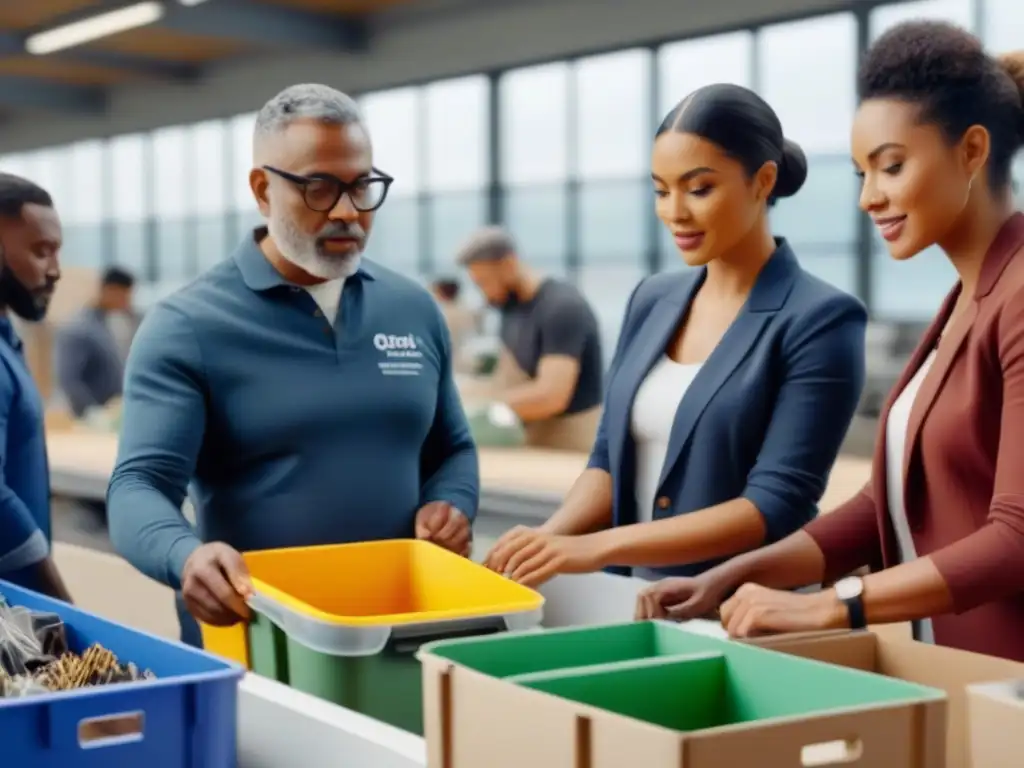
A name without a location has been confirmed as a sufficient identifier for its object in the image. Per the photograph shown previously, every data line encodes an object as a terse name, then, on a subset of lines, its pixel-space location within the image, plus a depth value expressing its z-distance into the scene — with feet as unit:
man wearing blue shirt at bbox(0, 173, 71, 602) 7.32
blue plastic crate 3.62
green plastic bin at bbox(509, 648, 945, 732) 3.47
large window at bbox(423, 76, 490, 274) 40.83
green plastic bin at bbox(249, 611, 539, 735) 4.55
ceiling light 34.35
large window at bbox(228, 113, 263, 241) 47.60
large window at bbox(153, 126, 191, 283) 52.24
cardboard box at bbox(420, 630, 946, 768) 2.91
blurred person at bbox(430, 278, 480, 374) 26.05
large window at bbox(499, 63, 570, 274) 38.63
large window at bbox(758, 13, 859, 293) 30.32
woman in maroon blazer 4.76
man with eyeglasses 6.07
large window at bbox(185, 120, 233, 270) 50.44
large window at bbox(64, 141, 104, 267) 56.24
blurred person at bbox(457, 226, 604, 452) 14.82
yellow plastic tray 5.35
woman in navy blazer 5.84
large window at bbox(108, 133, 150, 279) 54.39
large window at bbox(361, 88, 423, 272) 42.57
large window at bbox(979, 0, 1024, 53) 26.48
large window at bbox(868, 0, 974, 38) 26.00
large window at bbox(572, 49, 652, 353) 35.88
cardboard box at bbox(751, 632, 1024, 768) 3.92
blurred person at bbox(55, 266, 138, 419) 20.49
